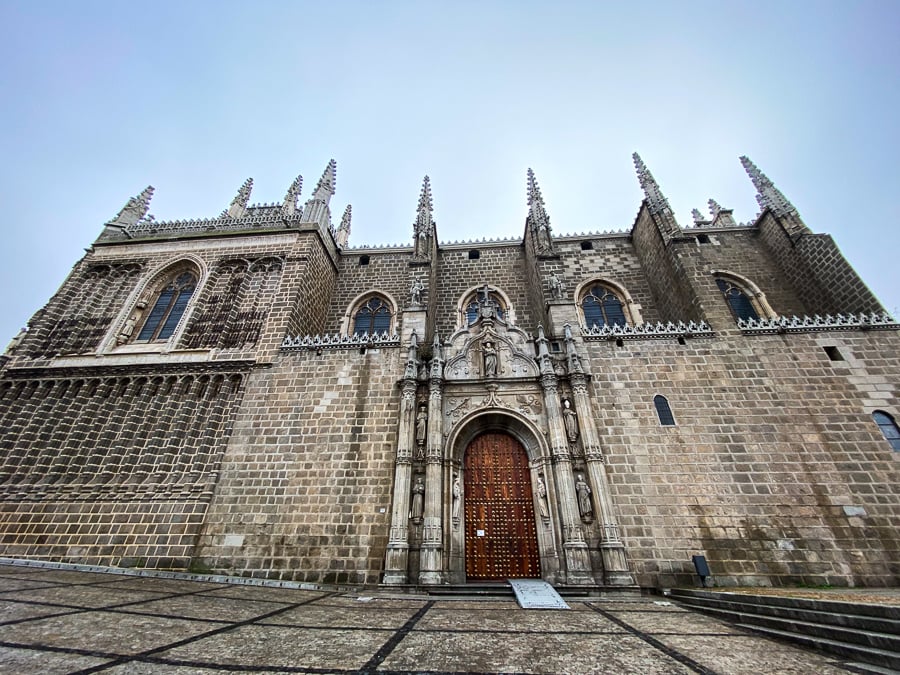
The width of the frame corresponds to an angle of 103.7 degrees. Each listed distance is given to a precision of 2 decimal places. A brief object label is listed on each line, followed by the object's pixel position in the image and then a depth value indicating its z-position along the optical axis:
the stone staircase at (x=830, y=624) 4.31
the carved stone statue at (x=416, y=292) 13.76
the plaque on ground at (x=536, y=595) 6.52
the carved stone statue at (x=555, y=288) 13.62
